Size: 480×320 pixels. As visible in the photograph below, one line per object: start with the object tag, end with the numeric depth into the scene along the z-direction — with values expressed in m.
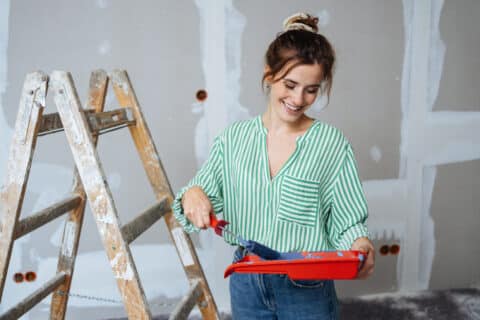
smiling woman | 1.02
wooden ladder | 1.05
